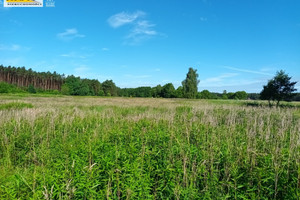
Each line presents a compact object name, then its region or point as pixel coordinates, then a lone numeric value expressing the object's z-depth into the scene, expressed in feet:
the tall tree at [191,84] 235.69
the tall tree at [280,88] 87.97
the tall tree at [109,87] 444.96
